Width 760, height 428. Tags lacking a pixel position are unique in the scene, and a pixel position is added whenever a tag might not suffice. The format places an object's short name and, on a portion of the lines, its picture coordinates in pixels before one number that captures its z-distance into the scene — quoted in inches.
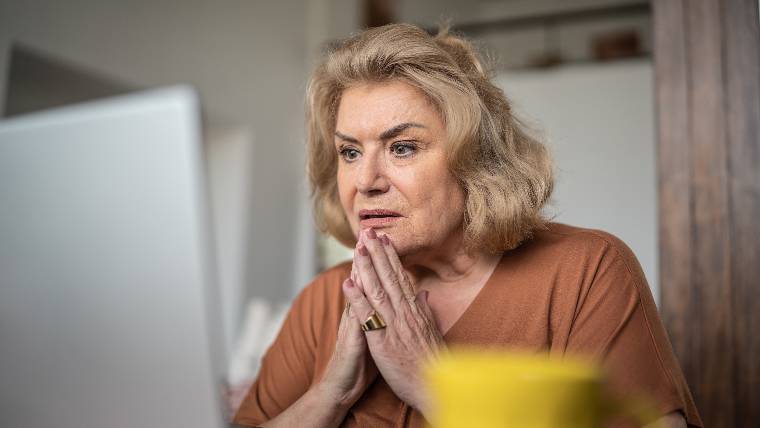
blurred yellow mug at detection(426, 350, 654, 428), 18.4
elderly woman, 44.4
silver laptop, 20.8
